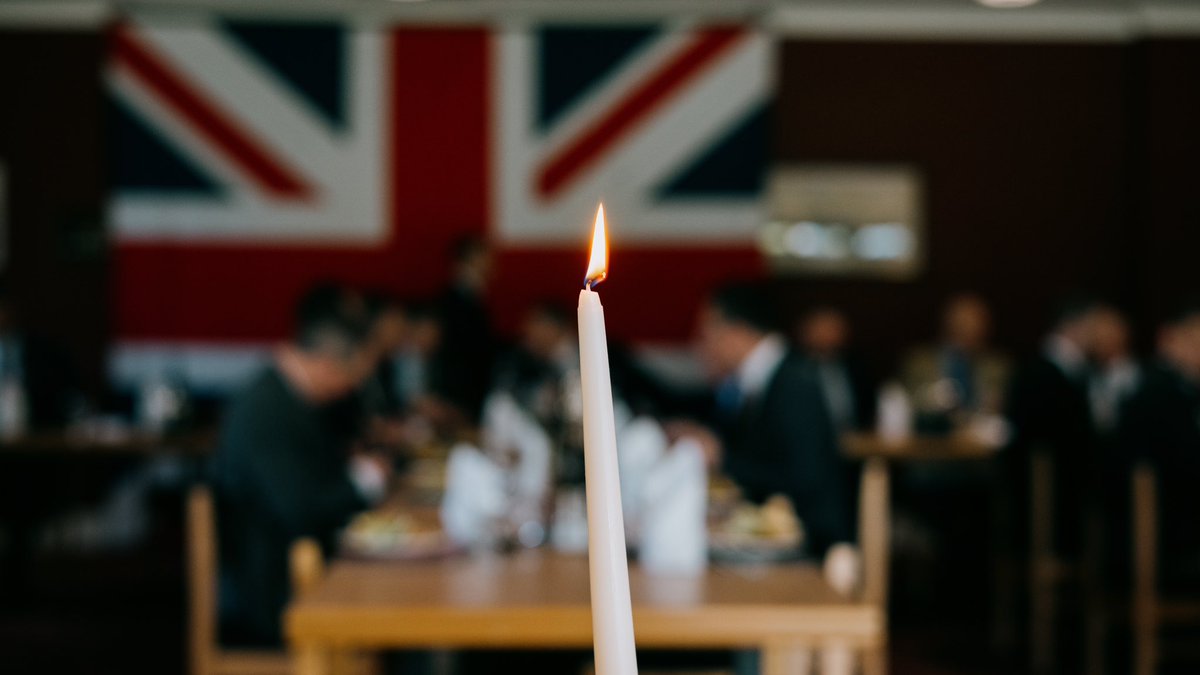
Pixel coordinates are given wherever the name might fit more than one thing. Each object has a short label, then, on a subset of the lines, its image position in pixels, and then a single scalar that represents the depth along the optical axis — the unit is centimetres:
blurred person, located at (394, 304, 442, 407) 612
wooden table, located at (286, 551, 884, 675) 191
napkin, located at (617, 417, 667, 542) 271
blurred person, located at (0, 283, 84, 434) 568
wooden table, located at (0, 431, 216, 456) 484
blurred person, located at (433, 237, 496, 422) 646
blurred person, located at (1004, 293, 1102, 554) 449
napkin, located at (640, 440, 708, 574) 220
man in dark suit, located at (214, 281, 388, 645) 293
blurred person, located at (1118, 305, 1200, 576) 368
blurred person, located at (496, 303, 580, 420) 557
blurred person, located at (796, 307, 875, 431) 630
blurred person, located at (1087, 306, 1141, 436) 577
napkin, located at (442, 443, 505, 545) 249
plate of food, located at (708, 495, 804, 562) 235
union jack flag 713
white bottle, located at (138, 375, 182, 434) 547
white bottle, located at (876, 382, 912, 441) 551
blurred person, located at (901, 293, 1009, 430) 630
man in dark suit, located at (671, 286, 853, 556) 335
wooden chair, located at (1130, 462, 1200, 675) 338
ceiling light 693
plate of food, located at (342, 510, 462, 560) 236
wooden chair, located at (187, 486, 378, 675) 256
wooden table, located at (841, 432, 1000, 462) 506
